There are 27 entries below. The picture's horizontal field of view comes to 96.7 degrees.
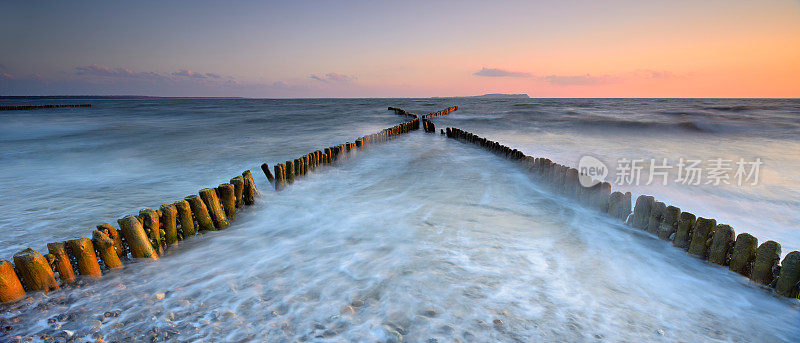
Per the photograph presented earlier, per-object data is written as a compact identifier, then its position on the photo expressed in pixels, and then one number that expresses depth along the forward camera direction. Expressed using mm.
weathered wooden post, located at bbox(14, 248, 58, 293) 3102
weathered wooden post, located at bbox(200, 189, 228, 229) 4833
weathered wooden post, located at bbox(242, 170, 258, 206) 6133
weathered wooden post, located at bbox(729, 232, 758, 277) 3650
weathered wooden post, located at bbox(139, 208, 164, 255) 4031
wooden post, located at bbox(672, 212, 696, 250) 4344
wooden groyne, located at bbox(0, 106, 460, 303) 3125
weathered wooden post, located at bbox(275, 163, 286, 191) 7293
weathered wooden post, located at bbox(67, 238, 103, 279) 3426
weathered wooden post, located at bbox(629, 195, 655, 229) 4891
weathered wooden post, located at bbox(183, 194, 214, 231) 4703
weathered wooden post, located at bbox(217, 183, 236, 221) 5262
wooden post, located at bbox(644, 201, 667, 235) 4758
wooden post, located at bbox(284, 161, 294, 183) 7641
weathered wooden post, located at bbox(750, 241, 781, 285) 3432
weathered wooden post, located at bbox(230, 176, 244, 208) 5754
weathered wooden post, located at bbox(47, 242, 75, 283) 3314
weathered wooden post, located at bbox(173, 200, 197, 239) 4492
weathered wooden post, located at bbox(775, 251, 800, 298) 3293
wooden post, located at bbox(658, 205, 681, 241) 4590
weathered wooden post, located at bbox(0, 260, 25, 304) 2984
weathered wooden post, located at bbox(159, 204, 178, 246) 4293
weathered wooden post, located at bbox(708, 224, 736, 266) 3881
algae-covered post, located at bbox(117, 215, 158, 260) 3801
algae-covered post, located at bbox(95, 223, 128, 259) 3664
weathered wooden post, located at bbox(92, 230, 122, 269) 3576
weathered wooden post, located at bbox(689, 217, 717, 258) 4109
